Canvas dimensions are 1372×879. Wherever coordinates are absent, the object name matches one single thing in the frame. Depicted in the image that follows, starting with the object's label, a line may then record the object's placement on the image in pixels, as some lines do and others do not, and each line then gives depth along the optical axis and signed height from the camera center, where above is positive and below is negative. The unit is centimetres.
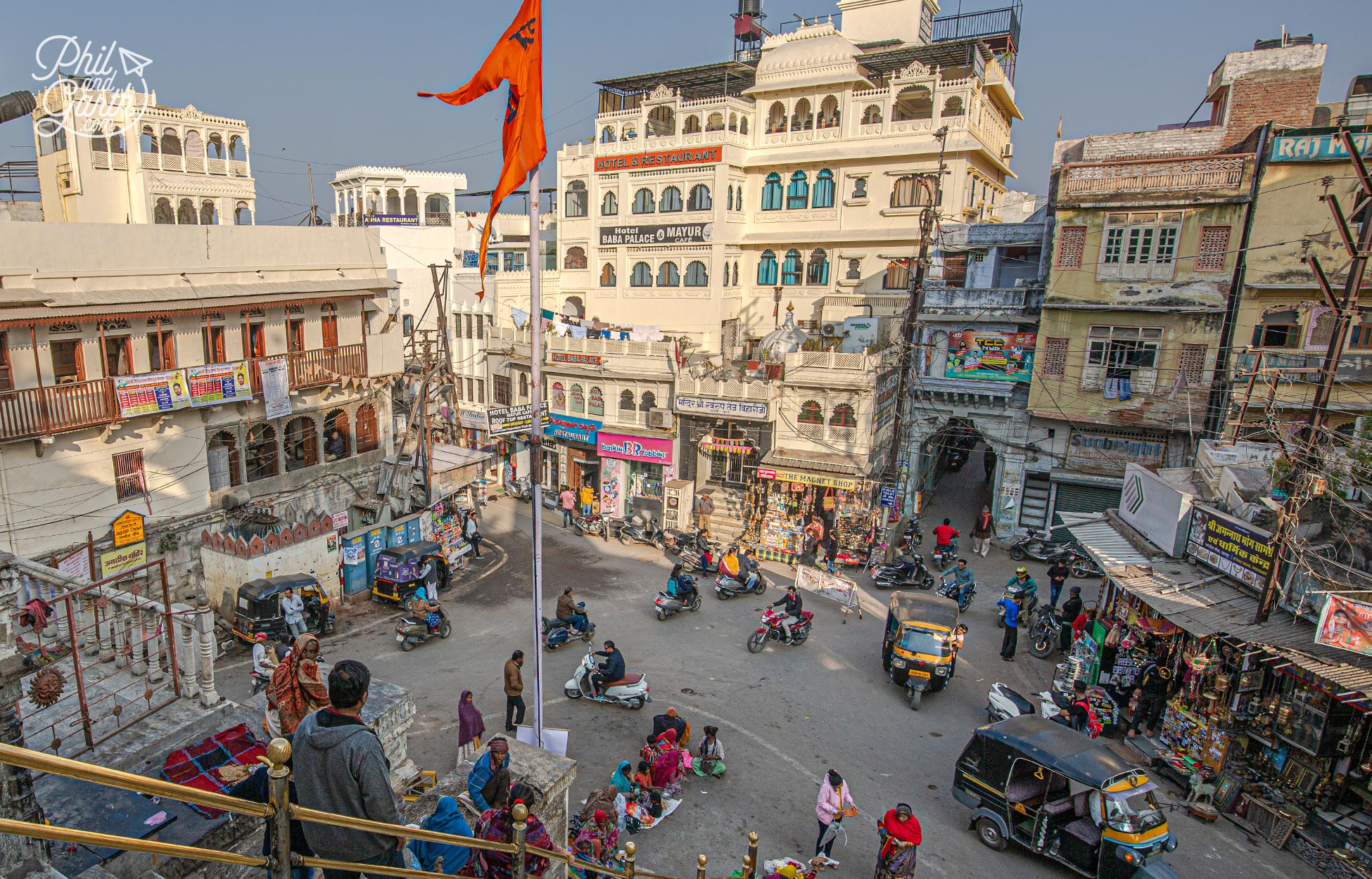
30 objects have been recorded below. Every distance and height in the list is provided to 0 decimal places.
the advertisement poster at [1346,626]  1009 -408
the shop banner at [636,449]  2742 -597
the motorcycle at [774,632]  1716 -776
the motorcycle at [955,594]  1978 -763
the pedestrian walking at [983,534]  2505 -763
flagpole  1004 -202
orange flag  964 +251
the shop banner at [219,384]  1969 -319
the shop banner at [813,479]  2428 -595
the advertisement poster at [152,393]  1838 -331
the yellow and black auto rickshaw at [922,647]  1470 -683
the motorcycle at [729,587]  2036 -797
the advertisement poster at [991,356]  2606 -178
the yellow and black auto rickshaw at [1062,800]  947 -650
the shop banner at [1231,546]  1215 -392
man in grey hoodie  392 -266
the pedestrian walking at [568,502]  2757 -818
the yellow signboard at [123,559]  1848 -752
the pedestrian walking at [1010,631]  1672 -723
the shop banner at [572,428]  2898 -569
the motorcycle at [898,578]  2166 -798
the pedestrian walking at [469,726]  1164 -693
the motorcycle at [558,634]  1669 -782
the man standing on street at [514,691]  1295 -709
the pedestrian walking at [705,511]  2566 -750
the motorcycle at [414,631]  1677 -798
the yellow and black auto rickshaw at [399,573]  1905 -757
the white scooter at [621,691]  1408 -762
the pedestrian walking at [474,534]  2373 -809
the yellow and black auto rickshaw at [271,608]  1630 -748
